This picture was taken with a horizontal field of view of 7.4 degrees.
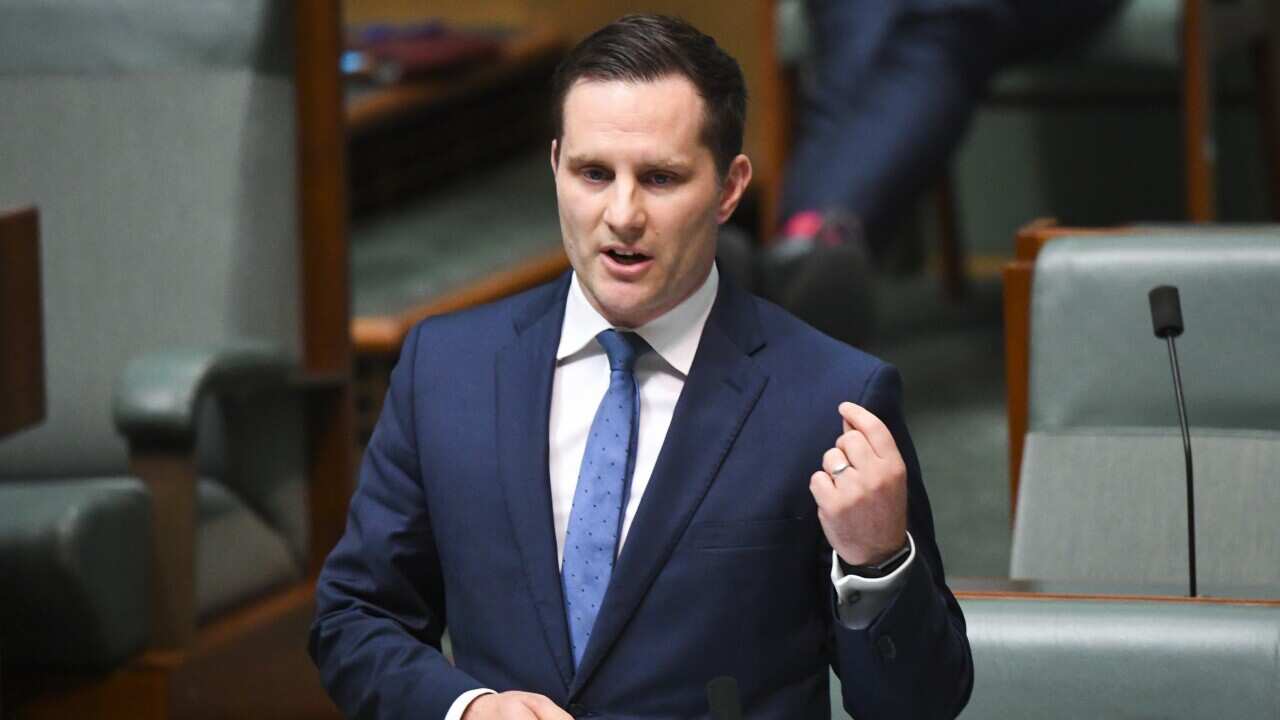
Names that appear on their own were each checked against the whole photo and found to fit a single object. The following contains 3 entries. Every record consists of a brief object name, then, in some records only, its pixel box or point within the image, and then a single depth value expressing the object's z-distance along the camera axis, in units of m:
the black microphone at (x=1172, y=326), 8.61
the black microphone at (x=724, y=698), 7.99
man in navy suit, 8.16
